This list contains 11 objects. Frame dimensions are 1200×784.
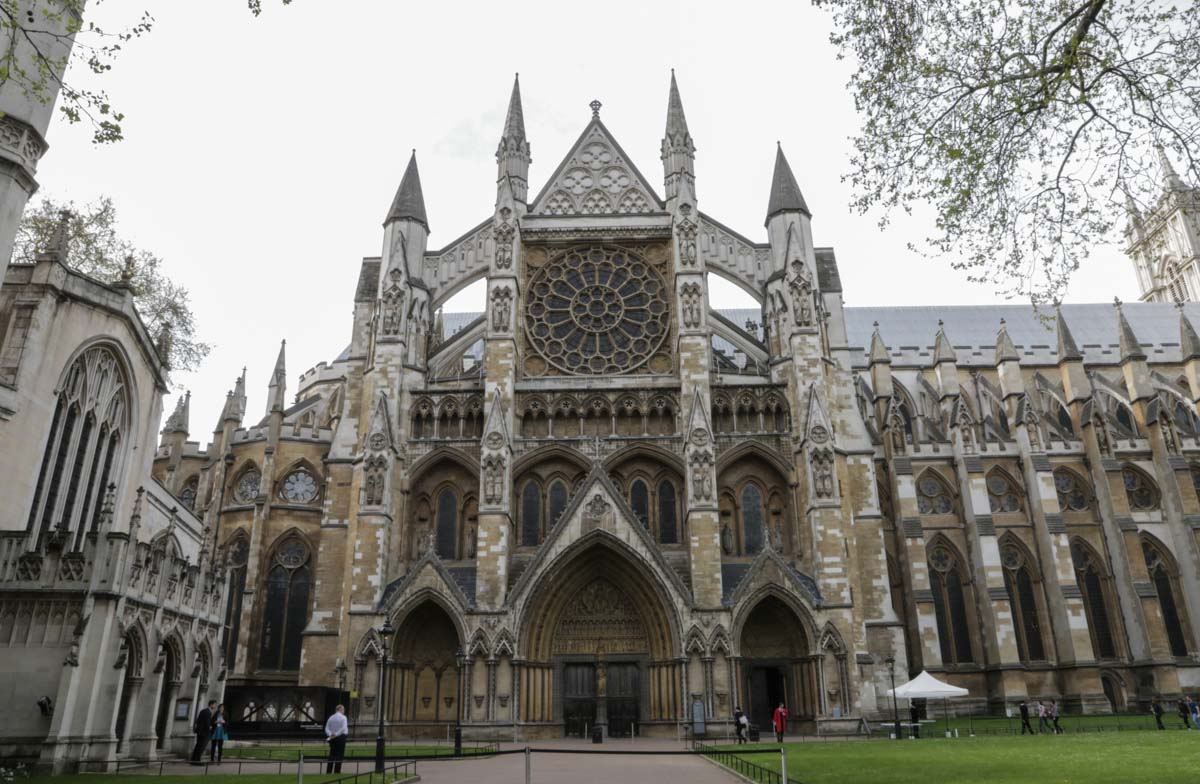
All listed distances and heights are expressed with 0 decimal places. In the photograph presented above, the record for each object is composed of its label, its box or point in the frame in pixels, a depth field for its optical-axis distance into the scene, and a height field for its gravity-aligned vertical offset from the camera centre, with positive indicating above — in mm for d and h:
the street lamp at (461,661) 25594 +1135
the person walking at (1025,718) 26355 -765
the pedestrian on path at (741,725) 22891 -753
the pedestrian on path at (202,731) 16812 -541
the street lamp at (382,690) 13545 +204
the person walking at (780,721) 22562 -649
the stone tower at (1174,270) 60031 +29888
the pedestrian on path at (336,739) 14812 -640
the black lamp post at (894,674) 24375 +633
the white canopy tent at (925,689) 24266 +128
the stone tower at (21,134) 14805 +9874
